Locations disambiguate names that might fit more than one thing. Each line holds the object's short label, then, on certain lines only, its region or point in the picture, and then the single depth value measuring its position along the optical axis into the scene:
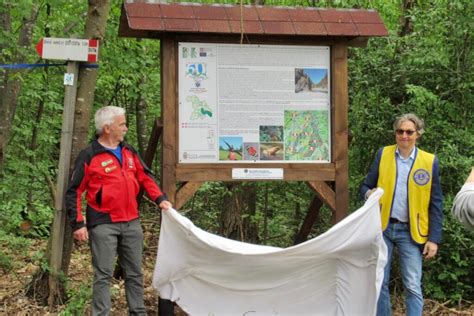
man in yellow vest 5.12
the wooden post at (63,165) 5.45
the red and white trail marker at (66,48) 5.33
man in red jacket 4.94
